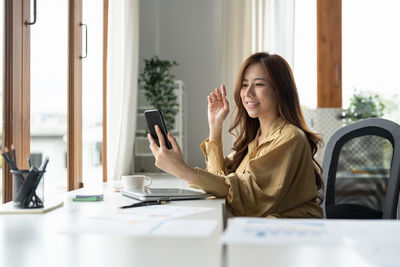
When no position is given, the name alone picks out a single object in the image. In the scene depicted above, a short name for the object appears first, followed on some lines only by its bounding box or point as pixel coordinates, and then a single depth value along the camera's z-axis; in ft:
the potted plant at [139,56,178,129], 10.40
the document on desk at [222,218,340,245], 2.44
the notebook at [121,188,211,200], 4.27
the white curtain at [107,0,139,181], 9.31
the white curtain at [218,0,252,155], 11.43
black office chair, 4.21
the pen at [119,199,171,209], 3.82
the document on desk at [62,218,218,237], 2.71
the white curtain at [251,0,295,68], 11.10
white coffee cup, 4.96
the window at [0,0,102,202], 5.73
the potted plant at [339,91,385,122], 11.37
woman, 4.47
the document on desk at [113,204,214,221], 3.26
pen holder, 3.60
